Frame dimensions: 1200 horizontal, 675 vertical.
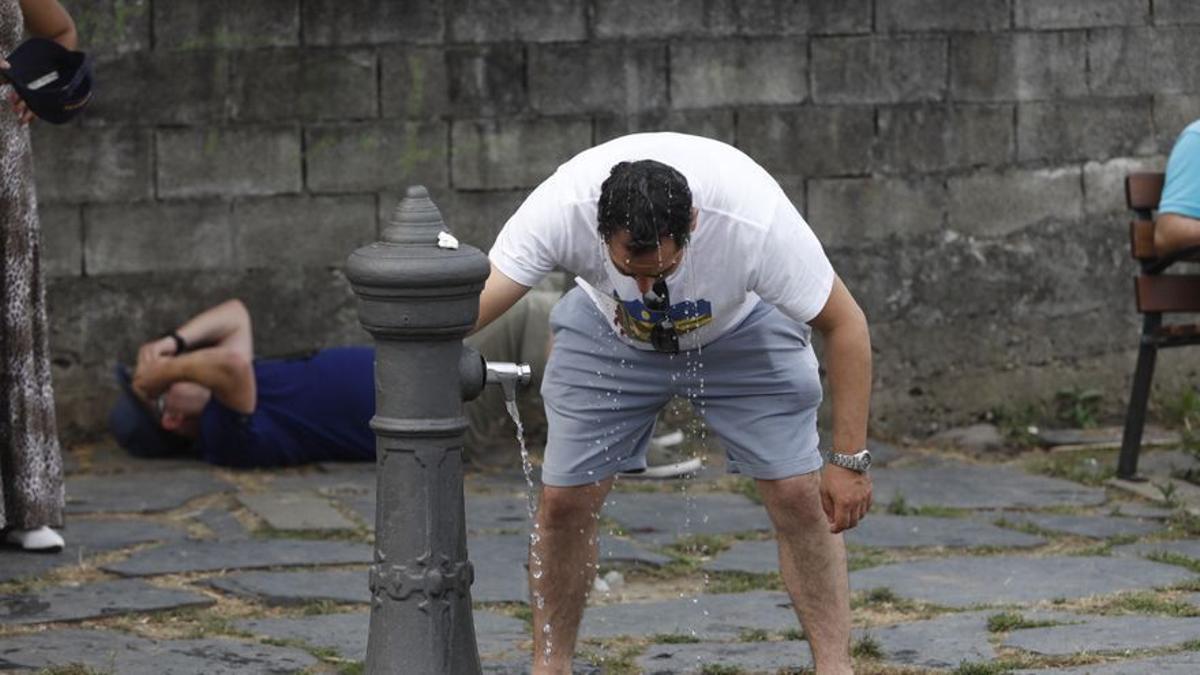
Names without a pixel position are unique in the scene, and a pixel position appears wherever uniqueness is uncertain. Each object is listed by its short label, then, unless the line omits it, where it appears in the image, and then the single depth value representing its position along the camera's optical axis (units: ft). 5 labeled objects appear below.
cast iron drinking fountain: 26.89
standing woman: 41.47
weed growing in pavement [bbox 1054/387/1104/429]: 57.67
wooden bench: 49.62
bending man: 29.63
